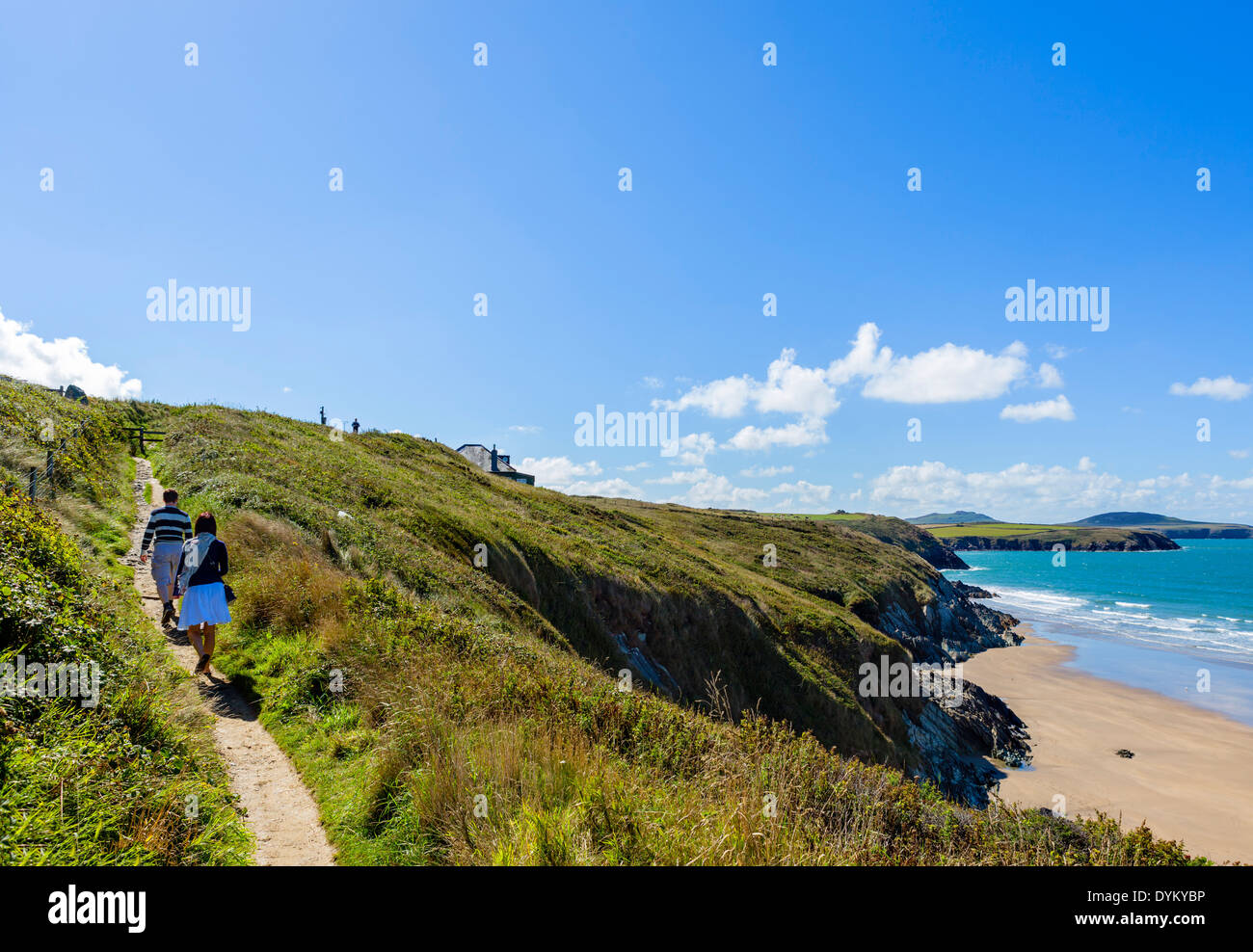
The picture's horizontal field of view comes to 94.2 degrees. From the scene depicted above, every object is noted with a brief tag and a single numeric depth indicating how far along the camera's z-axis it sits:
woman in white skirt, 9.09
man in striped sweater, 10.66
